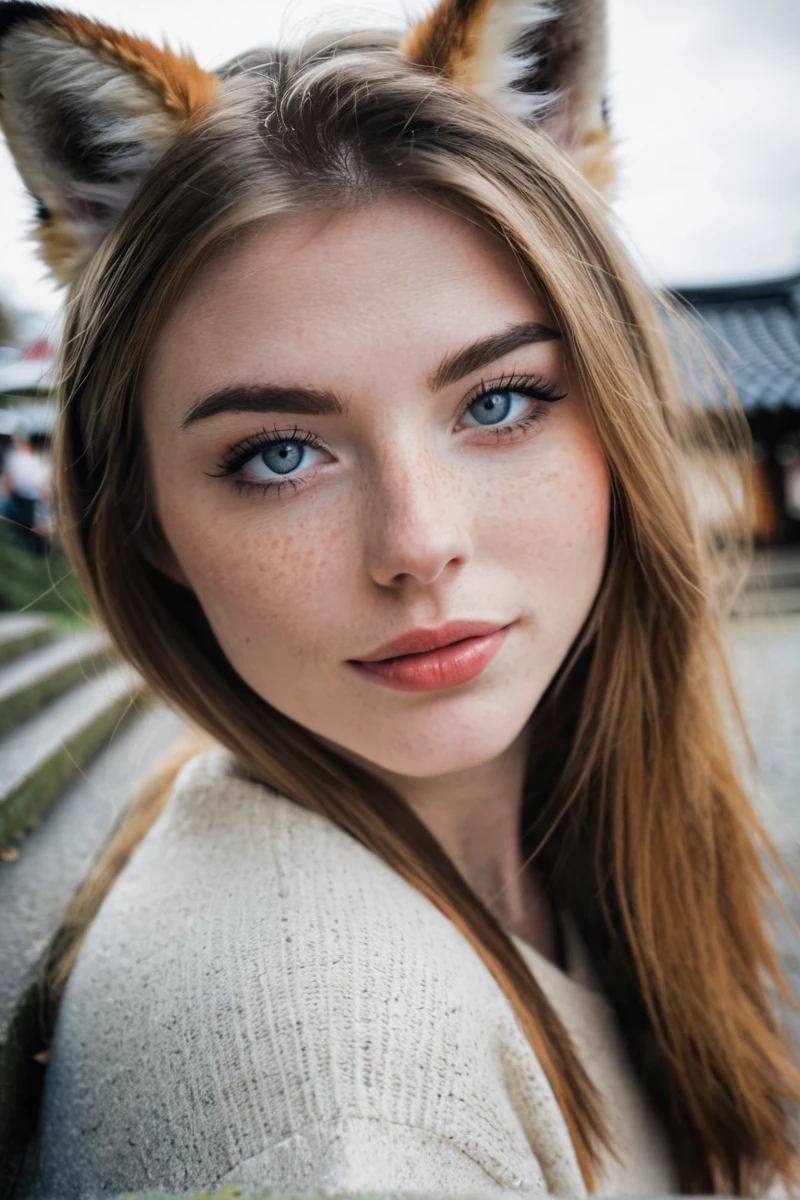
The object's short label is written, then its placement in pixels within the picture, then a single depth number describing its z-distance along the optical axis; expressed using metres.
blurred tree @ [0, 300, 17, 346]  8.36
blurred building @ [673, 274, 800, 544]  4.08
